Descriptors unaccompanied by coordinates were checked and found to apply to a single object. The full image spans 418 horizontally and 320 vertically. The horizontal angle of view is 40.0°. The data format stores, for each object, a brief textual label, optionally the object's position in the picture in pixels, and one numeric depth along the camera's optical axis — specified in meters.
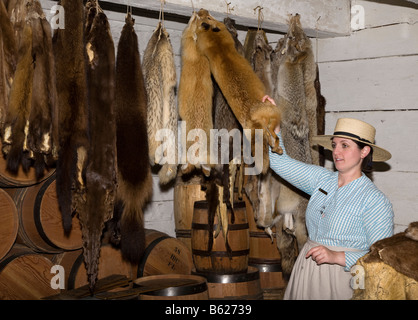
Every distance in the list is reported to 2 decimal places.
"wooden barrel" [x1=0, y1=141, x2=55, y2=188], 3.68
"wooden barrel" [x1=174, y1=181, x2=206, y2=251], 4.62
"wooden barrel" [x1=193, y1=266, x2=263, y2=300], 4.14
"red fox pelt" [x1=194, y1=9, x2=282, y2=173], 3.38
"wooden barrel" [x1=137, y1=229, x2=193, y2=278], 4.41
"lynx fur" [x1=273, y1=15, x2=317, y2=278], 4.20
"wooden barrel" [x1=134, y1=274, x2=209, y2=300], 3.69
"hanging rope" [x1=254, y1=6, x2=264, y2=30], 4.07
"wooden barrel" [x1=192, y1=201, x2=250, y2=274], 4.24
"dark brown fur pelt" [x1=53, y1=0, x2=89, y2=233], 3.24
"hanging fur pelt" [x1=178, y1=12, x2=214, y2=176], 3.66
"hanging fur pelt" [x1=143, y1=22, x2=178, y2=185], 3.69
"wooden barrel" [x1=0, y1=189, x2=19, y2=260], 3.76
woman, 3.20
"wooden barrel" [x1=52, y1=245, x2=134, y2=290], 4.05
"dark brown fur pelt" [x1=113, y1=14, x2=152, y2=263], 3.50
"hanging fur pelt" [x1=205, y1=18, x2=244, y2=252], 3.83
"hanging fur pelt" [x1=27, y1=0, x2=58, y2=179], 3.16
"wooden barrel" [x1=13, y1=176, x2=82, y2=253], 3.90
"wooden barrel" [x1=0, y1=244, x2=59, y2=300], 3.74
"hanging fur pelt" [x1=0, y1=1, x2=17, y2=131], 3.18
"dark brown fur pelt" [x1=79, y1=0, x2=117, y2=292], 3.33
